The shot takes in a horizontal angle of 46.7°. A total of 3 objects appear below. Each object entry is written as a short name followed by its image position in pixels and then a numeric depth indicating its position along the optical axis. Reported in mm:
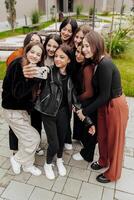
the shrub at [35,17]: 11130
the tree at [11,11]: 9443
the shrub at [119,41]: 5542
